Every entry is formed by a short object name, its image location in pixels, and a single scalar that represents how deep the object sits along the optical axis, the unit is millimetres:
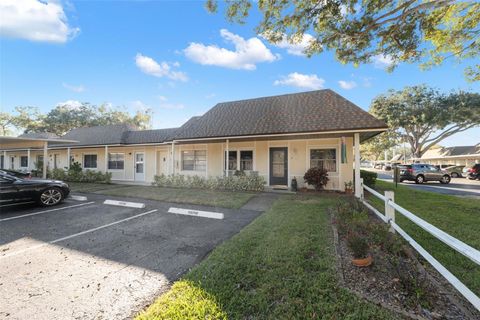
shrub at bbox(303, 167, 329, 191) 9945
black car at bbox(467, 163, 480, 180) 20281
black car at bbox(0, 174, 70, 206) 6664
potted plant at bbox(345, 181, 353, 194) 9814
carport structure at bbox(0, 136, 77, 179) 11705
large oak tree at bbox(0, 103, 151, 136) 31344
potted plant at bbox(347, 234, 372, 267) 2986
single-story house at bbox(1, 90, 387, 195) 9922
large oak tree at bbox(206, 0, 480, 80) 6395
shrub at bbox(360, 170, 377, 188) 11703
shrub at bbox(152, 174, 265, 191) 10969
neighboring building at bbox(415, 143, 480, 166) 28997
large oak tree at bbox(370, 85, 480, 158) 21500
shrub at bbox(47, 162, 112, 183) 15031
